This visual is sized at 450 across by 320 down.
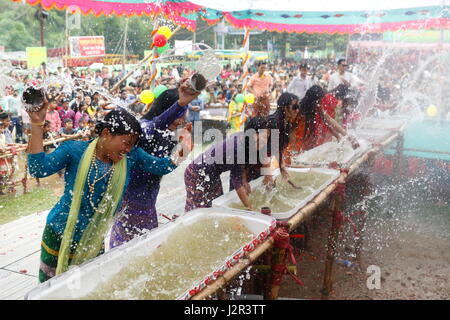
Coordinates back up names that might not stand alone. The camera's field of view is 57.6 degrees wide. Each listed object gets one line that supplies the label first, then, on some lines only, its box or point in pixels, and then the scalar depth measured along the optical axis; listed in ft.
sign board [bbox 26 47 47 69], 32.78
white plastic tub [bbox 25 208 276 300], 5.85
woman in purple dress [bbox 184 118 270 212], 9.91
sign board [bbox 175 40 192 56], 26.21
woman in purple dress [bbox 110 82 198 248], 8.78
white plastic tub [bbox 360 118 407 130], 22.27
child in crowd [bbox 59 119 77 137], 21.48
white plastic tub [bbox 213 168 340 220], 9.47
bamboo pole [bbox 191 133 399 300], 6.42
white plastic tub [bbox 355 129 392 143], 19.17
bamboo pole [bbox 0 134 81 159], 17.23
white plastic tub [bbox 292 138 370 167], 14.53
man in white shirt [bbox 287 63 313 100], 27.37
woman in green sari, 6.55
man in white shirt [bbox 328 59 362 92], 22.56
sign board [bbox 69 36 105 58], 47.38
